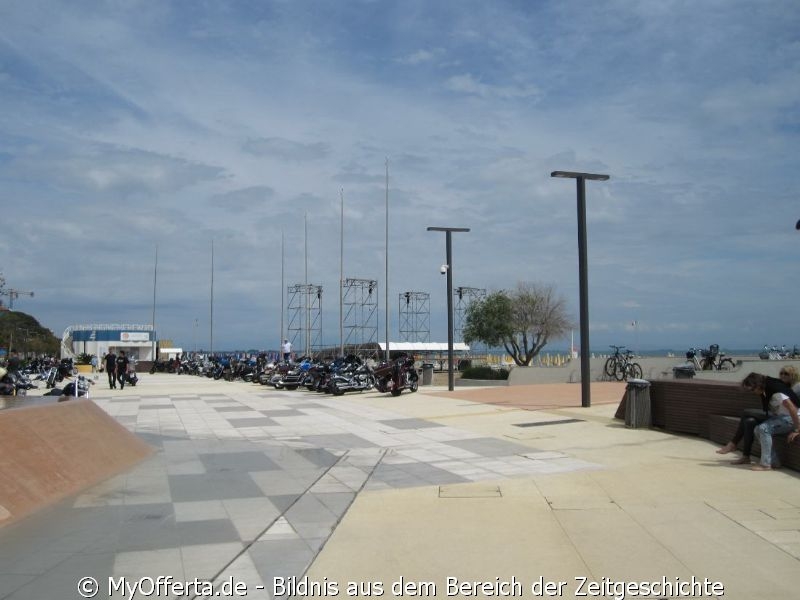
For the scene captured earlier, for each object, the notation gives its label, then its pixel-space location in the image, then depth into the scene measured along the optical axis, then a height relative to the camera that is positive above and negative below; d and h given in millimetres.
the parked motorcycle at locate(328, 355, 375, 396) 22562 -1082
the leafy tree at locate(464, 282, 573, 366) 41372 +1261
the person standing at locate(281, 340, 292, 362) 33719 -255
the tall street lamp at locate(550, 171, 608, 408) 16266 +1917
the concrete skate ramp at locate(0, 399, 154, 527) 7289 -1271
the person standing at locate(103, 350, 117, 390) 27453 -884
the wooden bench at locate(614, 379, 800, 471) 10461 -977
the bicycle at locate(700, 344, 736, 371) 25500 -659
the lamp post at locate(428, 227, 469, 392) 22547 +1869
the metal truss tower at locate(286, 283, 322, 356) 56194 +3868
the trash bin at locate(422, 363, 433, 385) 26266 -1098
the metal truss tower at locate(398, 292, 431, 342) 62625 +3721
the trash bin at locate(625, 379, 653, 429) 12529 -1039
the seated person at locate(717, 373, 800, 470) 8781 -683
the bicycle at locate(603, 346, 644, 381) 25000 -814
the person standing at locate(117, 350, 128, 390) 27188 -889
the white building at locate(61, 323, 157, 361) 71438 +410
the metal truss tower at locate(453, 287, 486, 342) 56822 +3950
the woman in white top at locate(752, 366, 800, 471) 8500 -960
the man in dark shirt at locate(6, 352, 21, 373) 20716 -570
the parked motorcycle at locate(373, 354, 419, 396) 21133 -944
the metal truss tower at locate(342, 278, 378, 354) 54875 +3798
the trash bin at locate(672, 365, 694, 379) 18016 -724
